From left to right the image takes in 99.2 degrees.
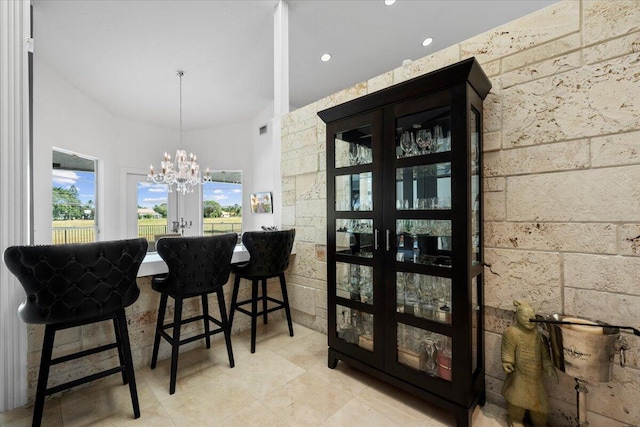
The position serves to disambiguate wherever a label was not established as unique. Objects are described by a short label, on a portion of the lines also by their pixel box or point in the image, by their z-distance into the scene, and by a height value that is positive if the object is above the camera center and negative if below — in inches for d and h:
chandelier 177.8 +29.4
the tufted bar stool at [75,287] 52.6 -14.6
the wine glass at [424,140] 67.3 +18.4
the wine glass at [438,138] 63.9 +17.8
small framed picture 219.8 +10.6
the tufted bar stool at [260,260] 92.7 -16.1
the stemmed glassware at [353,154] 82.3 +18.3
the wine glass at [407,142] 70.1 +18.4
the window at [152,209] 231.9 +6.3
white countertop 75.8 -14.3
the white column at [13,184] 65.2 +8.2
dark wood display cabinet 58.2 -5.7
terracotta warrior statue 56.6 -32.7
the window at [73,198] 167.3 +12.5
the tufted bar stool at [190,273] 71.8 -16.1
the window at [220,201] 250.4 +12.9
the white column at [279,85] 122.9 +61.4
